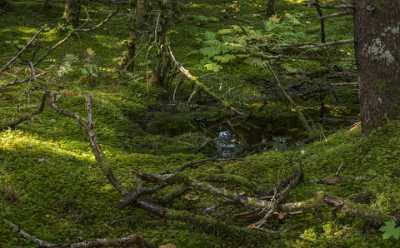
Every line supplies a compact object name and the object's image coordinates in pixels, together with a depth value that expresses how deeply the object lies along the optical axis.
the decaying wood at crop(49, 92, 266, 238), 3.71
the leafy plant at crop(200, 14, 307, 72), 5.86
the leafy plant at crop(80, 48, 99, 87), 8.39
